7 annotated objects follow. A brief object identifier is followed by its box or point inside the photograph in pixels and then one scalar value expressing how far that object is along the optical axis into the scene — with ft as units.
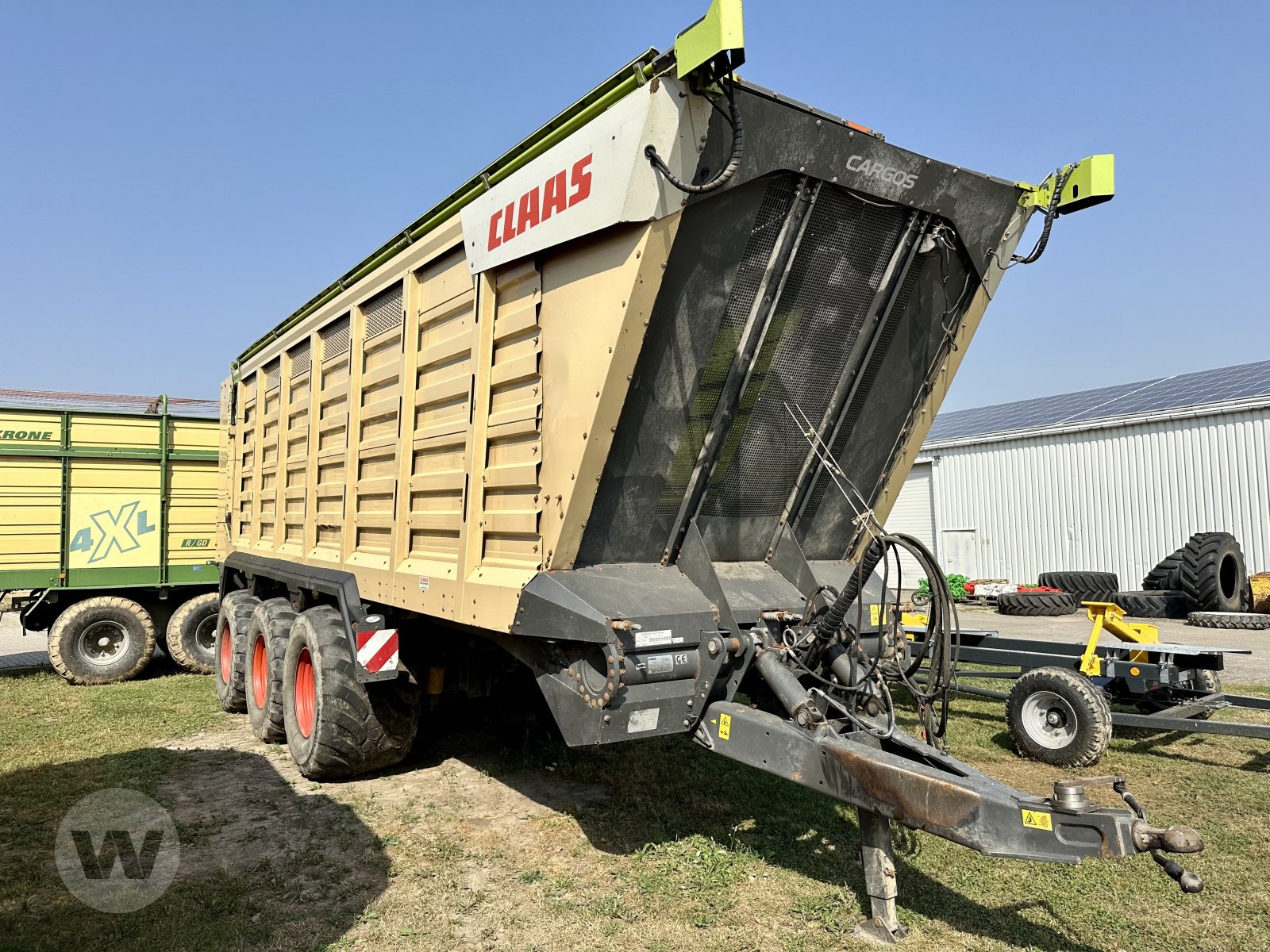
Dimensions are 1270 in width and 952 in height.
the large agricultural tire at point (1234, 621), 42.29
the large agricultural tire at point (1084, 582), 56.18
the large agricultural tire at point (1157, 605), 46.73
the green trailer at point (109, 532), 30.42
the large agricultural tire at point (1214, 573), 45.06
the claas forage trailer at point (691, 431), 10.53
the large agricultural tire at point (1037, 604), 51.39
